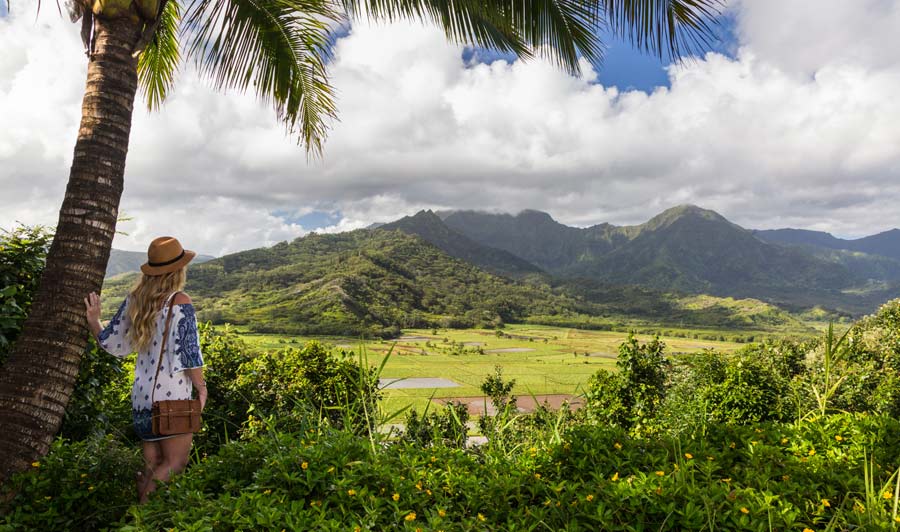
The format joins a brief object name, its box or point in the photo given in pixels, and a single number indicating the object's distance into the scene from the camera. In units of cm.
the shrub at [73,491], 250
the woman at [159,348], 271
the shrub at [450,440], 286
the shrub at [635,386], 924
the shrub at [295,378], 589
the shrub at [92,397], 384
